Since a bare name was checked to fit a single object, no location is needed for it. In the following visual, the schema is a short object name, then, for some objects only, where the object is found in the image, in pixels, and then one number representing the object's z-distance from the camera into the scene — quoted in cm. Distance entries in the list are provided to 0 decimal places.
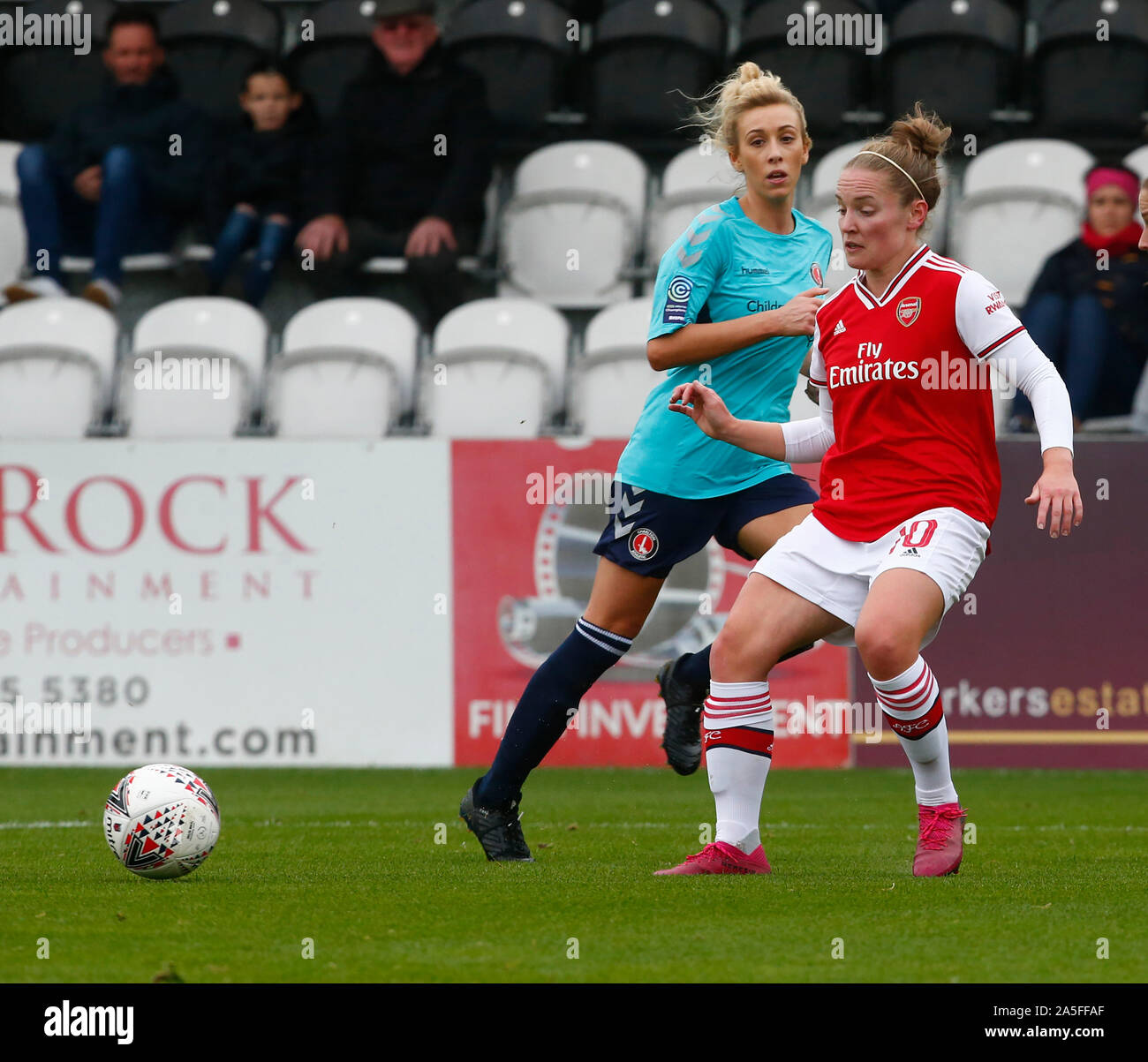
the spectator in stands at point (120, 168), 1123
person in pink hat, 977
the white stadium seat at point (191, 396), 1025
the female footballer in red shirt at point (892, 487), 466
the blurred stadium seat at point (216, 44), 1264
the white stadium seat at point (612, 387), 996
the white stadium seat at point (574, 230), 1151
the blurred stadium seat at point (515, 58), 1236
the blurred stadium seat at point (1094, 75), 1205
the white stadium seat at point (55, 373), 1038
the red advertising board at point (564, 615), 921
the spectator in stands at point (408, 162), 1097
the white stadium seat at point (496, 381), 1009
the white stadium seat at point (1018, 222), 1109
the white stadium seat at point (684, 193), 1141
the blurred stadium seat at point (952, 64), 1207
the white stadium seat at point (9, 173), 1213
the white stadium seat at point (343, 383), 1027
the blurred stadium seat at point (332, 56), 1258
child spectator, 1115
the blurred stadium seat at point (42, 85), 1271
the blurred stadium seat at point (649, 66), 1230
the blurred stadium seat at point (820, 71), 1209
